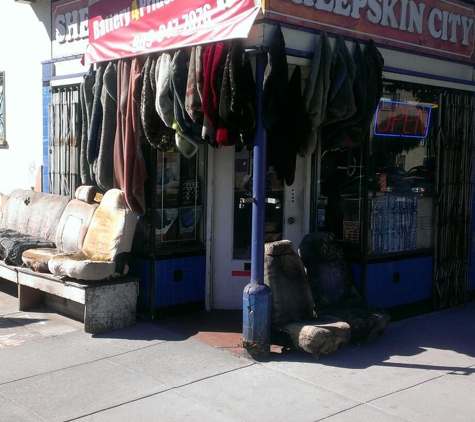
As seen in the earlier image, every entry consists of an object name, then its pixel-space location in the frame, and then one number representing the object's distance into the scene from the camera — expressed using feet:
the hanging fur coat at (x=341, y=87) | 19.13
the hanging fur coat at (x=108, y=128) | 22.74
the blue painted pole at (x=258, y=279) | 18.51
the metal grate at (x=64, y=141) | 25.53
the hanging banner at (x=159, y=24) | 18.39
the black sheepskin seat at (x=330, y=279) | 21.15
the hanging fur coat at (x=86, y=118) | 23.72
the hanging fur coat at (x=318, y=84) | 18.92
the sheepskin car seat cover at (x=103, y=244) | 20.88
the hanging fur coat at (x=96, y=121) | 23.16
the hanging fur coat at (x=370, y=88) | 20.39
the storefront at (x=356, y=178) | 21.24
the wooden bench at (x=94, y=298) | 20.87
